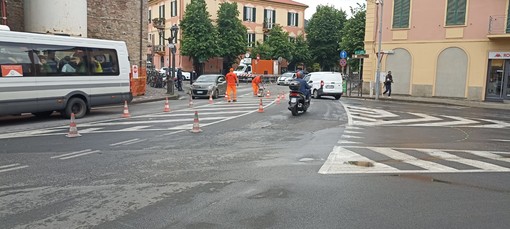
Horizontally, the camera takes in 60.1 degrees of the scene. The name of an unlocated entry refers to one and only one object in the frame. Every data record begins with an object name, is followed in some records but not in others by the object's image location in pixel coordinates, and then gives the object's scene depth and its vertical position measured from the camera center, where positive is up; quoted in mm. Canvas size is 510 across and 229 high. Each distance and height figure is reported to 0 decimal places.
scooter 16219 -884
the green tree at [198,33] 48406 +4326
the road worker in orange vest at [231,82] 23009 -471
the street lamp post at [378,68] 28634 +619
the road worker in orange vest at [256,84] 28281 -656
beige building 54781 +7298
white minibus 12954 -176
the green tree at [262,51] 55938 +2915
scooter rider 16534 -403
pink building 27531 +2184
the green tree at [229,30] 51062 +4984
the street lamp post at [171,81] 27078 -594
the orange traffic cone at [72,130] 10750 -1514
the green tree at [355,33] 44781 +4519
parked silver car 25250 -806
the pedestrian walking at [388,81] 29609 -223
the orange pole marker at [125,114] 15428 -1540
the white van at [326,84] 26875 -493
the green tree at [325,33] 60125 +5837
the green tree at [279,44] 56594 +3986
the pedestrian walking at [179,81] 32213 -686
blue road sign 32438 +1575
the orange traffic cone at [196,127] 11812 -1471
